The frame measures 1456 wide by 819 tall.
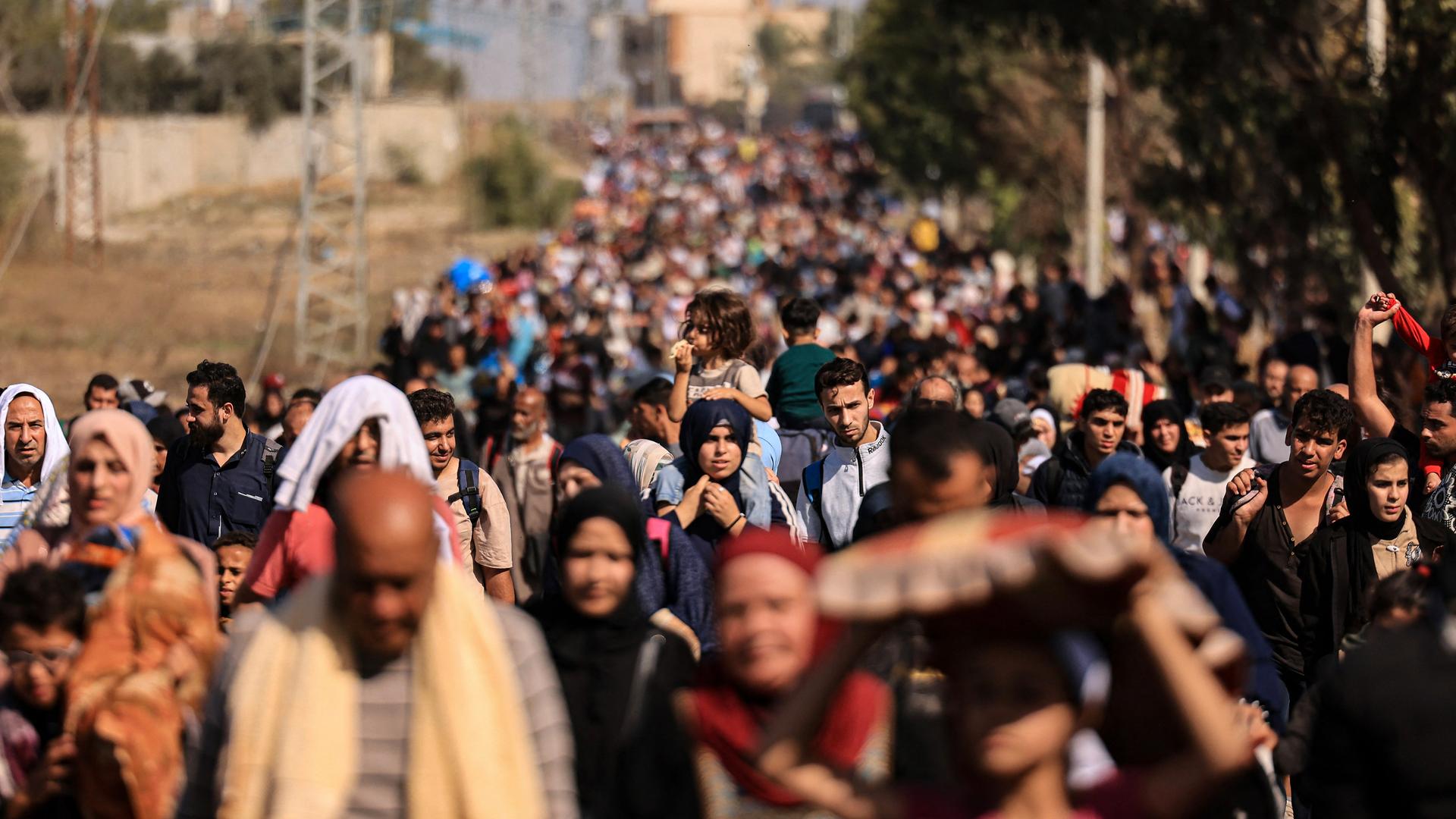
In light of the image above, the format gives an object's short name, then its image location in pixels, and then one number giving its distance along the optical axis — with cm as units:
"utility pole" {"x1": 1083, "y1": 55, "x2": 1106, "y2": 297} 5472
